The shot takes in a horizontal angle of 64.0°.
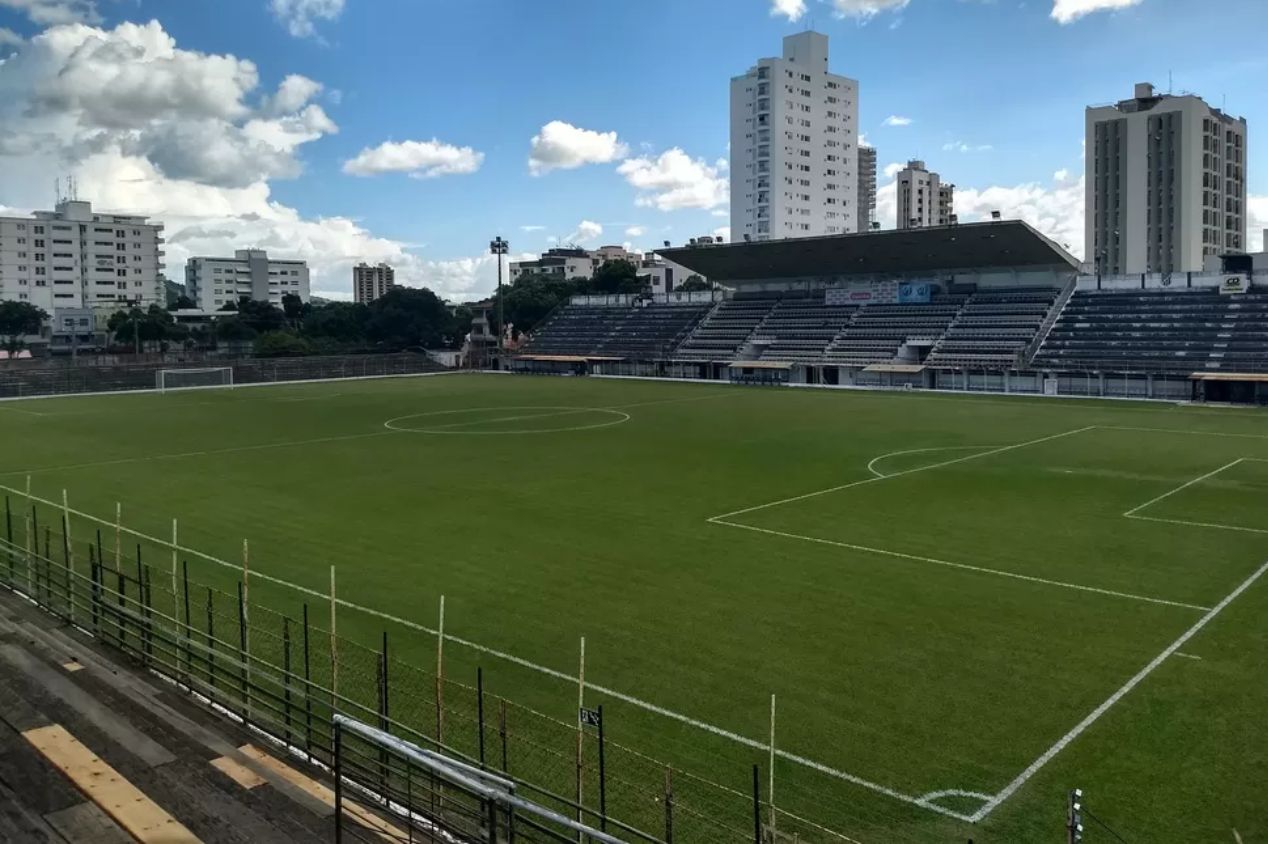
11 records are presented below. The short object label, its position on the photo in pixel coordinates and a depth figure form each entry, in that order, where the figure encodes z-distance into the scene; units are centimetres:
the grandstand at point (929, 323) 6309
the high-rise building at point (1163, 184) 14088
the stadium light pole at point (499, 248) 9488
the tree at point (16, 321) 12238
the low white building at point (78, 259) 15462
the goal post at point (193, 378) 7525
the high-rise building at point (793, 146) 16775
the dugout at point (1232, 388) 5575
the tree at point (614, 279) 12988
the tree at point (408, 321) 11500
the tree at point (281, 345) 9644
